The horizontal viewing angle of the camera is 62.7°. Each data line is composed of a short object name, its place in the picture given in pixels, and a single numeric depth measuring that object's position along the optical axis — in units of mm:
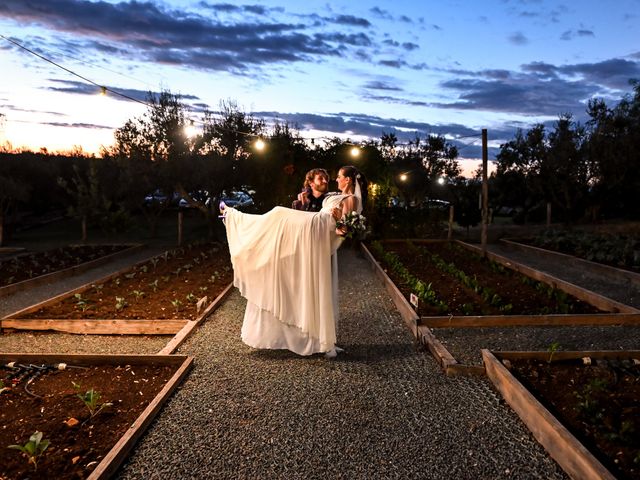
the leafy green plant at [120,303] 7145
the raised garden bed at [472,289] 6898
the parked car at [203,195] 17922
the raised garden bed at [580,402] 3006
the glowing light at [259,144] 14712
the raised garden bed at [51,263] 9490
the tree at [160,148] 16469
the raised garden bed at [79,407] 3066
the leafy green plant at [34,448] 3004
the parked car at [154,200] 18652
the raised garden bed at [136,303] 6449
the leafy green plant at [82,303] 7209
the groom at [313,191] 5441
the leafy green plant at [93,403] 3636
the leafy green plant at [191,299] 7596
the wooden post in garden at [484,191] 11883
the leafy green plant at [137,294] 7953
